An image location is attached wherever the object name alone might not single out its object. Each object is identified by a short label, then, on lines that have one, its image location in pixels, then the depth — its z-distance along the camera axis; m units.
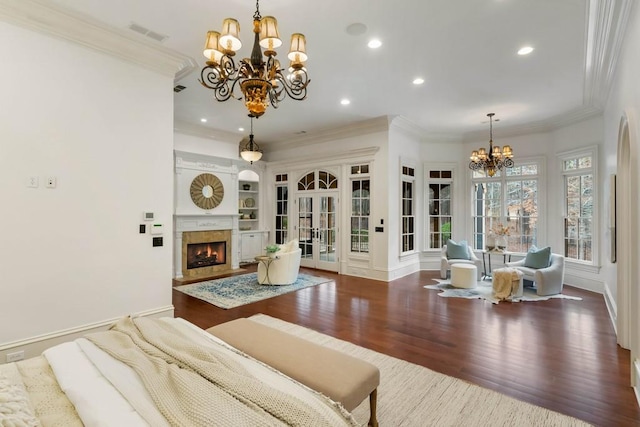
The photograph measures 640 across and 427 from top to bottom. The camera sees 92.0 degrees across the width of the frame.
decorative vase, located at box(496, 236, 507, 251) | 6.18
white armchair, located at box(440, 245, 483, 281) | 6.31
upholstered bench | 1.72
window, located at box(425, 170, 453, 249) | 7.57
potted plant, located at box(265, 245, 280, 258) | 5.93
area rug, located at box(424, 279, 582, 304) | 5.01
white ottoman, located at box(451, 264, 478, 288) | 5.60
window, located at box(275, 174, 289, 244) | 8.35
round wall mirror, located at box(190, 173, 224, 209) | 6.90
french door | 7.37
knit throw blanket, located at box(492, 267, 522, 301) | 4.98
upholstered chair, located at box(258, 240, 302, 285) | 5.90
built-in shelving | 8.47
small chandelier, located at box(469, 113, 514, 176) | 5.93
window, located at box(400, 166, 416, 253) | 6.91
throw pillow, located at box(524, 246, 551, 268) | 5.49
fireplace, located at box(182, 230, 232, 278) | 6.70
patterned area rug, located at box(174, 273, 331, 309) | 4.91
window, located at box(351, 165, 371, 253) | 6.78
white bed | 1.20
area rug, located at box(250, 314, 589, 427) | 2.12
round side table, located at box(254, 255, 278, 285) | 5.86
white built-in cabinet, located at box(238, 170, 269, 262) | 8.18
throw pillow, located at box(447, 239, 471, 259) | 6.51
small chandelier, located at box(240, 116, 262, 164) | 6.37
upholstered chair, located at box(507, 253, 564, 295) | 5.20
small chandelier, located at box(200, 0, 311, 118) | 2.29
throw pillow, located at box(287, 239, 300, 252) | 6.34
